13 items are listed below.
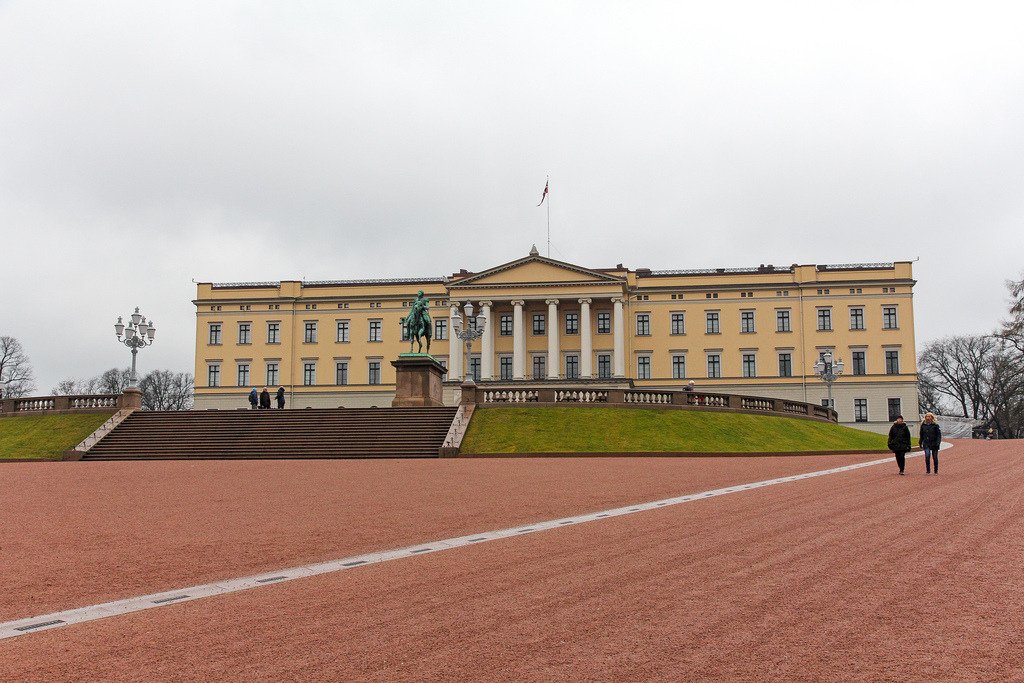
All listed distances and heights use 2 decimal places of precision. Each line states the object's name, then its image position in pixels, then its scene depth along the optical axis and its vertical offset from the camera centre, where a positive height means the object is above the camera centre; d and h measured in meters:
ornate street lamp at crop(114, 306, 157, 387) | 41.50 +4.09
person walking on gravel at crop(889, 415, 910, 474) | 22.15 -0.82
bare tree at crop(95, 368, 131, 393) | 134.21 +5.62
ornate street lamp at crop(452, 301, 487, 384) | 42.59 +4.26
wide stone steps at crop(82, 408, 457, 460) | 34.47 -0.93
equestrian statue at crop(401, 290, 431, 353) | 47.19 +5.02
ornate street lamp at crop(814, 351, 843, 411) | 47.38 +2.47
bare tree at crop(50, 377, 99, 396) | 135.88 +4.38
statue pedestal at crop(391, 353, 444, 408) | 44.88 +1.69
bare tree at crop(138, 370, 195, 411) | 136.38 +3.93
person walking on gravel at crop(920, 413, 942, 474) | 22.06 -0.78
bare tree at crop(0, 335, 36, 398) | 96.25 +5.59
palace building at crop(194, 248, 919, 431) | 77.62 +7.61
